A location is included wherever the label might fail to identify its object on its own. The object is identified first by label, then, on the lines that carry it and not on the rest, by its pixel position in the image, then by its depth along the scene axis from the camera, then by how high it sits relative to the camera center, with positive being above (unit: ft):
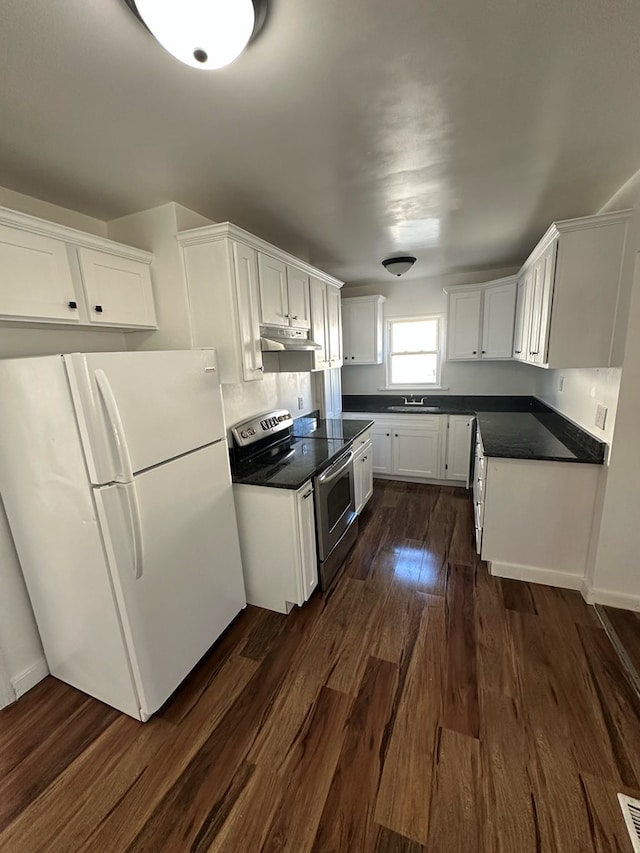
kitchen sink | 13.47 -2.34
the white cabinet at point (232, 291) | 6.49 +1.31
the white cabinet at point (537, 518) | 7.47 -3.91
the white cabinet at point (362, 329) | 13.74 +0.88
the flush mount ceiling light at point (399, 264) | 10.84 +2.65
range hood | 7.47 +0.36
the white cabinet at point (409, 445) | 13.09 -3.70
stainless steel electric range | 7.36 -2.44
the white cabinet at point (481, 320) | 12.00 +0.90
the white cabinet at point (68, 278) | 4.77 +1.38
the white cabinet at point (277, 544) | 6.81 -3.80
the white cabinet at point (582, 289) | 6.40 +0.98
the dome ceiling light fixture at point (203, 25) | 2.85 +2.82
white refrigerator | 4.41 -2.10
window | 14.57 -0.13
